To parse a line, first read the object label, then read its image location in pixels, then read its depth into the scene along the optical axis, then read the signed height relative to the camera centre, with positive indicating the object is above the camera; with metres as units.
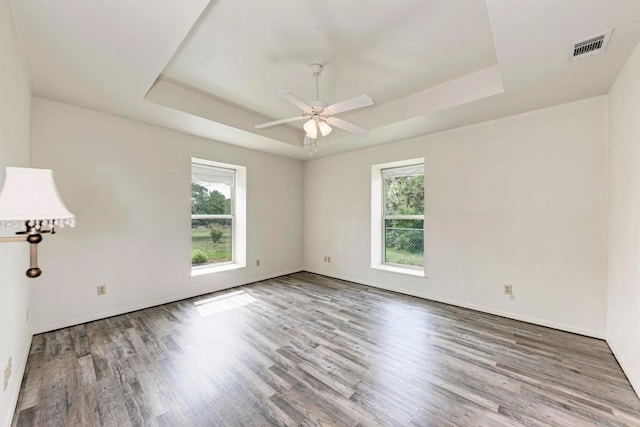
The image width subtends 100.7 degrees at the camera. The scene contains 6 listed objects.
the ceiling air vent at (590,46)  1.83 +1.22
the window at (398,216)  4.21 -0.04
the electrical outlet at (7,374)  1.47 -0.93
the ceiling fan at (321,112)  2.28 +0.95
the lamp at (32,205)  1.04 +0.03
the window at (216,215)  4.19 -0.04
